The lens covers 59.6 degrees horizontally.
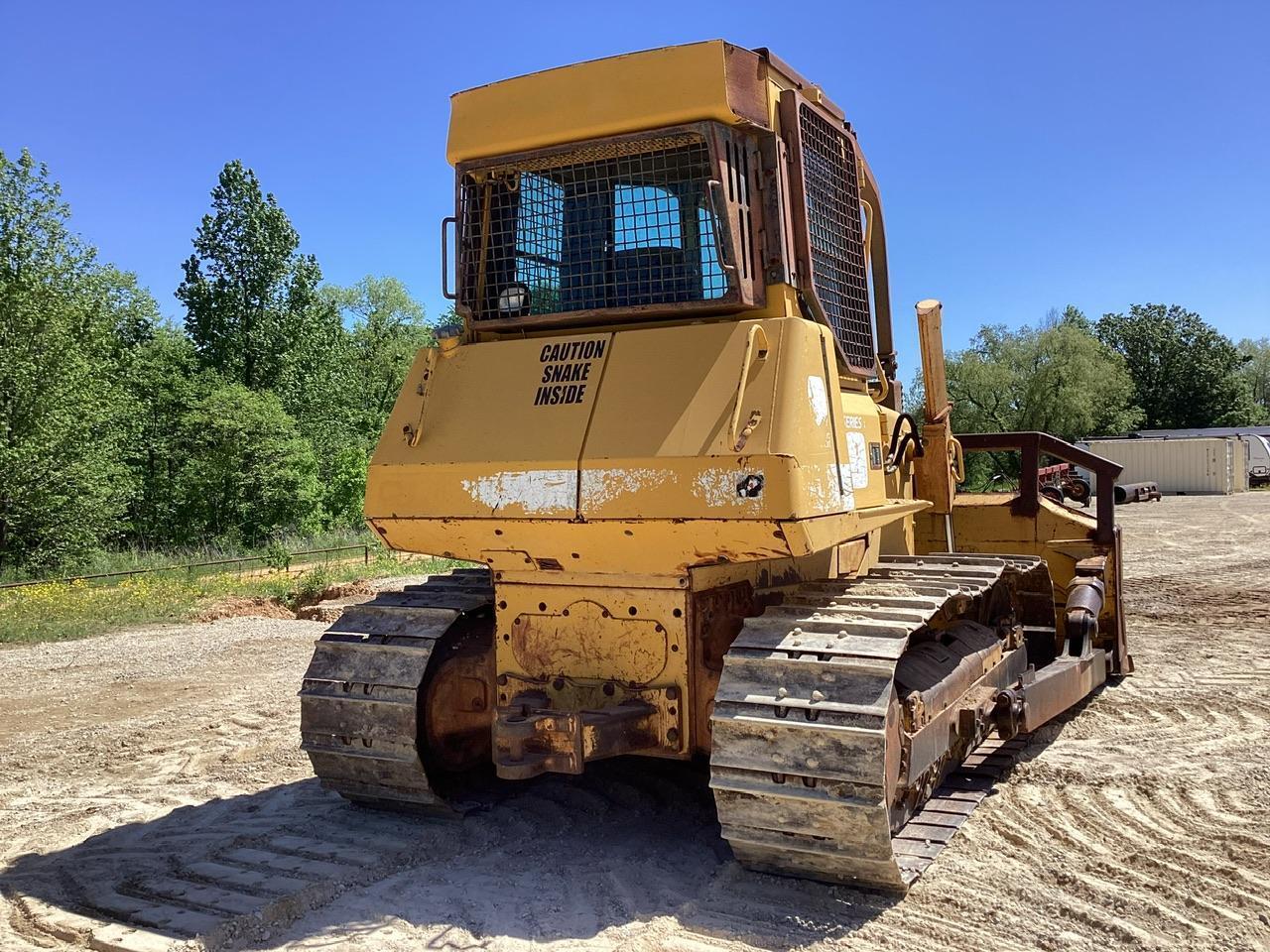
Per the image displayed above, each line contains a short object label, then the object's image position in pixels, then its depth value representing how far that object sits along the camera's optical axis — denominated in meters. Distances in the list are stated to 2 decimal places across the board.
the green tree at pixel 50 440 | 21.97
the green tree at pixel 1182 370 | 62.19
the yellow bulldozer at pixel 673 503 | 4.44
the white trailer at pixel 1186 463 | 38.56
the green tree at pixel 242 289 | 34.88
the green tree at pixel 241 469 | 30.06
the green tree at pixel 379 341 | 44.21
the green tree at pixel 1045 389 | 50.47
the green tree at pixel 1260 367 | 93.00
